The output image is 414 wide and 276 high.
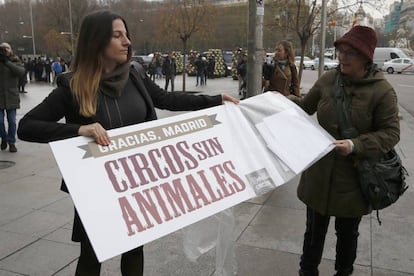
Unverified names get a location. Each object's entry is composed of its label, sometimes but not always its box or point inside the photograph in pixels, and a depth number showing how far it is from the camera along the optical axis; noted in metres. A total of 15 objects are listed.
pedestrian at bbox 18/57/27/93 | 20.15
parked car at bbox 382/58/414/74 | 39.41
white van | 43.88
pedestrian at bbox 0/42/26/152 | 7.45
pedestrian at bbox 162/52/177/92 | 20.17
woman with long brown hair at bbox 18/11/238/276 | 2.17
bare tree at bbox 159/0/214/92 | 19.55
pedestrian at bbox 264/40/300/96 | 6.23
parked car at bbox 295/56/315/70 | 53.40
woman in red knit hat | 2.54
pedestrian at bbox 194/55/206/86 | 24.67
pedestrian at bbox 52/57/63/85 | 27.56
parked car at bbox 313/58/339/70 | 45.78
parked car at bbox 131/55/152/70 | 41.81
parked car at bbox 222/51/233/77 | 35.41
